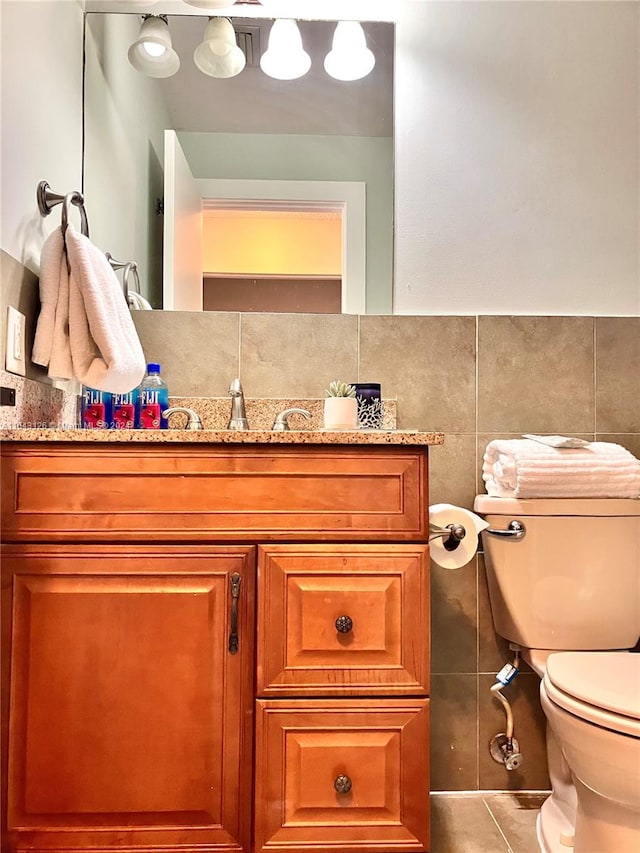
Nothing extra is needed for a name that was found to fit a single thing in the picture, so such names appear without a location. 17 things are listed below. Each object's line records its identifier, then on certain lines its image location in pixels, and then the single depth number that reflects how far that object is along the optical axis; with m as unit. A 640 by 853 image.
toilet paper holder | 1.33
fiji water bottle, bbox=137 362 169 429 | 1.54
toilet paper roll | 1.35
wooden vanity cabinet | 1.08
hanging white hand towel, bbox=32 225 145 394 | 1.30
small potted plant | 1.48
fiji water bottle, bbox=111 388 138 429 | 1.53
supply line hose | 1.49
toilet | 1.44
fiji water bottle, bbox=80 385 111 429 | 1.55
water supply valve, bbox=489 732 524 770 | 1.53
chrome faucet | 1.57
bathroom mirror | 1.70
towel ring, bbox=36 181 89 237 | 1.40
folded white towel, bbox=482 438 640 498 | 1.43
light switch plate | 1.23
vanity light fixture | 1.70
